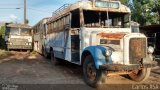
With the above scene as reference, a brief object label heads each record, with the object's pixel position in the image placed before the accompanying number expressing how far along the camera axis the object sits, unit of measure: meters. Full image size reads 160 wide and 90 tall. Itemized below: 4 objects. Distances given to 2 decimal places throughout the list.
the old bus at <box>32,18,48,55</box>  8.47
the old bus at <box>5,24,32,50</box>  11.27
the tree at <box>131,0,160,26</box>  12.20
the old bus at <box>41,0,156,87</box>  3.86
